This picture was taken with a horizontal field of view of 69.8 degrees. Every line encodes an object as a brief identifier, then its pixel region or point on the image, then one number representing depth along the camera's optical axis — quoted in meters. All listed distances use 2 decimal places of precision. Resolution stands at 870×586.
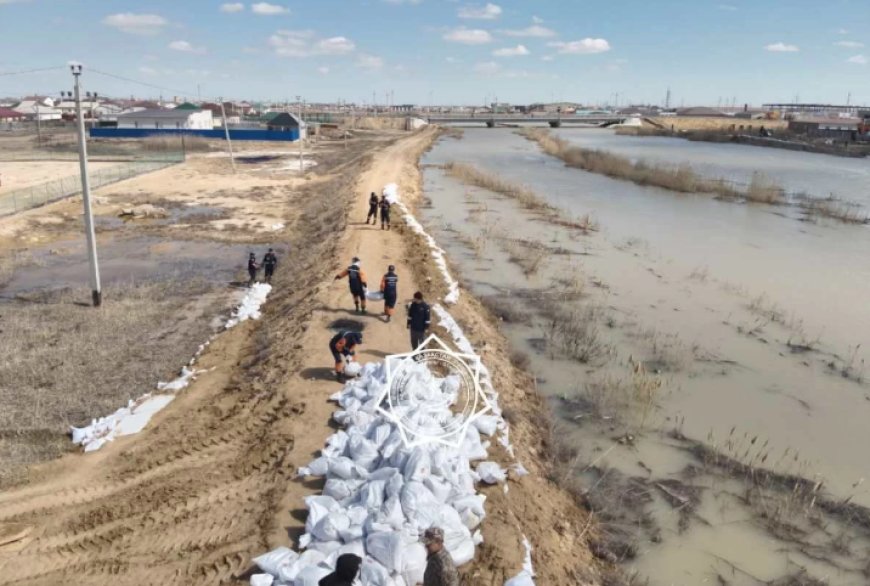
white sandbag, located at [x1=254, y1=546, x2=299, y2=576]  5.47
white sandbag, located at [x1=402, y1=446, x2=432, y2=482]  6.31
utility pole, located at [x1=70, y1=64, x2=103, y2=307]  13.88
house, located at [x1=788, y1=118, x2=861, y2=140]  81.22
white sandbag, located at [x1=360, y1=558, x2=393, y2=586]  5.23
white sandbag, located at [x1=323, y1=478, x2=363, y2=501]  6.41
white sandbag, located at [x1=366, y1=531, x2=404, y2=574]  5.39
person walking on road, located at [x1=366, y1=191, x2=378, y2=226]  21.86
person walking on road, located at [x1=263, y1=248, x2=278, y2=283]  16.91
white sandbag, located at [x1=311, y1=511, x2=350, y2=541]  5.75
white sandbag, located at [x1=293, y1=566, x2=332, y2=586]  5.20
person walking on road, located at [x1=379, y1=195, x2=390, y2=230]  21.30
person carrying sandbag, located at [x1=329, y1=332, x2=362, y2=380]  9.44
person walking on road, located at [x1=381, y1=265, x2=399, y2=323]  11.62
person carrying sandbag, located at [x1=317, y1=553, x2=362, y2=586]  3.82
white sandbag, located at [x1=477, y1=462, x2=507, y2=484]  7.18
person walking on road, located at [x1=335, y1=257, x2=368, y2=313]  12.12
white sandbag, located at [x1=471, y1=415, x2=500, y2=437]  8.21
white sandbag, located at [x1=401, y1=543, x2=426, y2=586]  5.41
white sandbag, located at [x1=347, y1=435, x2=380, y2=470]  6.86
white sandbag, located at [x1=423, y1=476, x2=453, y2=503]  6.27
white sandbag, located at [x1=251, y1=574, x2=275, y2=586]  5.34
